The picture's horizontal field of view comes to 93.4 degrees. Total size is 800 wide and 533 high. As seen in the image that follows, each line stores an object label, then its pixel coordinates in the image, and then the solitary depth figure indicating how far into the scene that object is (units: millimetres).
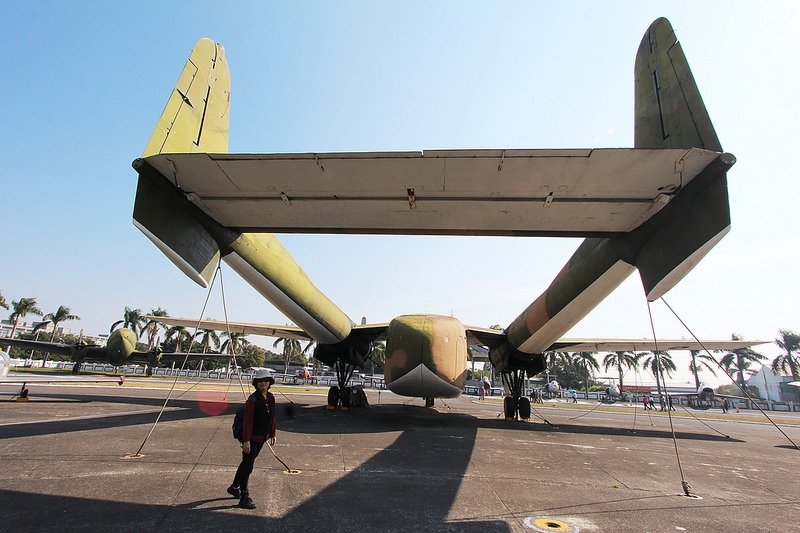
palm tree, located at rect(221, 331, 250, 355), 69412
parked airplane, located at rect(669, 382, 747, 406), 39575
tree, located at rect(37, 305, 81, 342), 69938
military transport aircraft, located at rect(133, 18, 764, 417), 5250
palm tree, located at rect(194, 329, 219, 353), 66588
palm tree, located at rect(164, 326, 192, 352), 65750
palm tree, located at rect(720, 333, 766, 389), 60906
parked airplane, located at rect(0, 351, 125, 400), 12185
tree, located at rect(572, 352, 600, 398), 70200
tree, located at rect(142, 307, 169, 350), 66062
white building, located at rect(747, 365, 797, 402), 68312
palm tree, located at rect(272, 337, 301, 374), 64613
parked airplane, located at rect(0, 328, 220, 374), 25750
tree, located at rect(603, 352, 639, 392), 69438
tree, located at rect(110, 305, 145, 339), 66438
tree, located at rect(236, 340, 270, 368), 76000
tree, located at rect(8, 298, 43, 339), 64438
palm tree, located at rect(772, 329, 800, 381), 58656
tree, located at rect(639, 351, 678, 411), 67188
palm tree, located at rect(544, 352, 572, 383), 68375
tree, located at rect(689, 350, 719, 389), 58956
